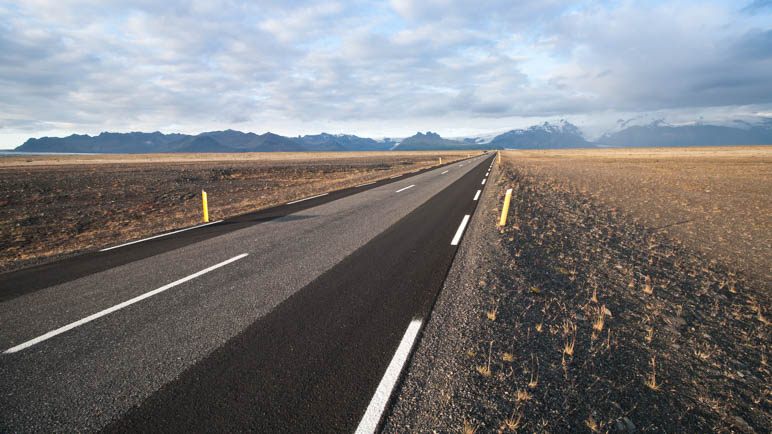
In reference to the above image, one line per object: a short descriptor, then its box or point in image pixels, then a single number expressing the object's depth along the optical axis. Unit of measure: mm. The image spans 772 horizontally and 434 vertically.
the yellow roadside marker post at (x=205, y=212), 11083
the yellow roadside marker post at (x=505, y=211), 9266
